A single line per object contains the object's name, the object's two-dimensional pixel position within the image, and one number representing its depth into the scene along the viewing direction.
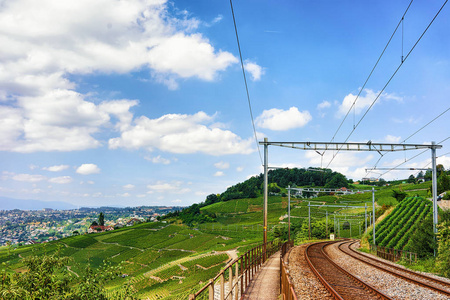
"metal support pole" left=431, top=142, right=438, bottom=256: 24.97
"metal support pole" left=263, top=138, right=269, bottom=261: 26.25
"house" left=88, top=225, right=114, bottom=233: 187.12
